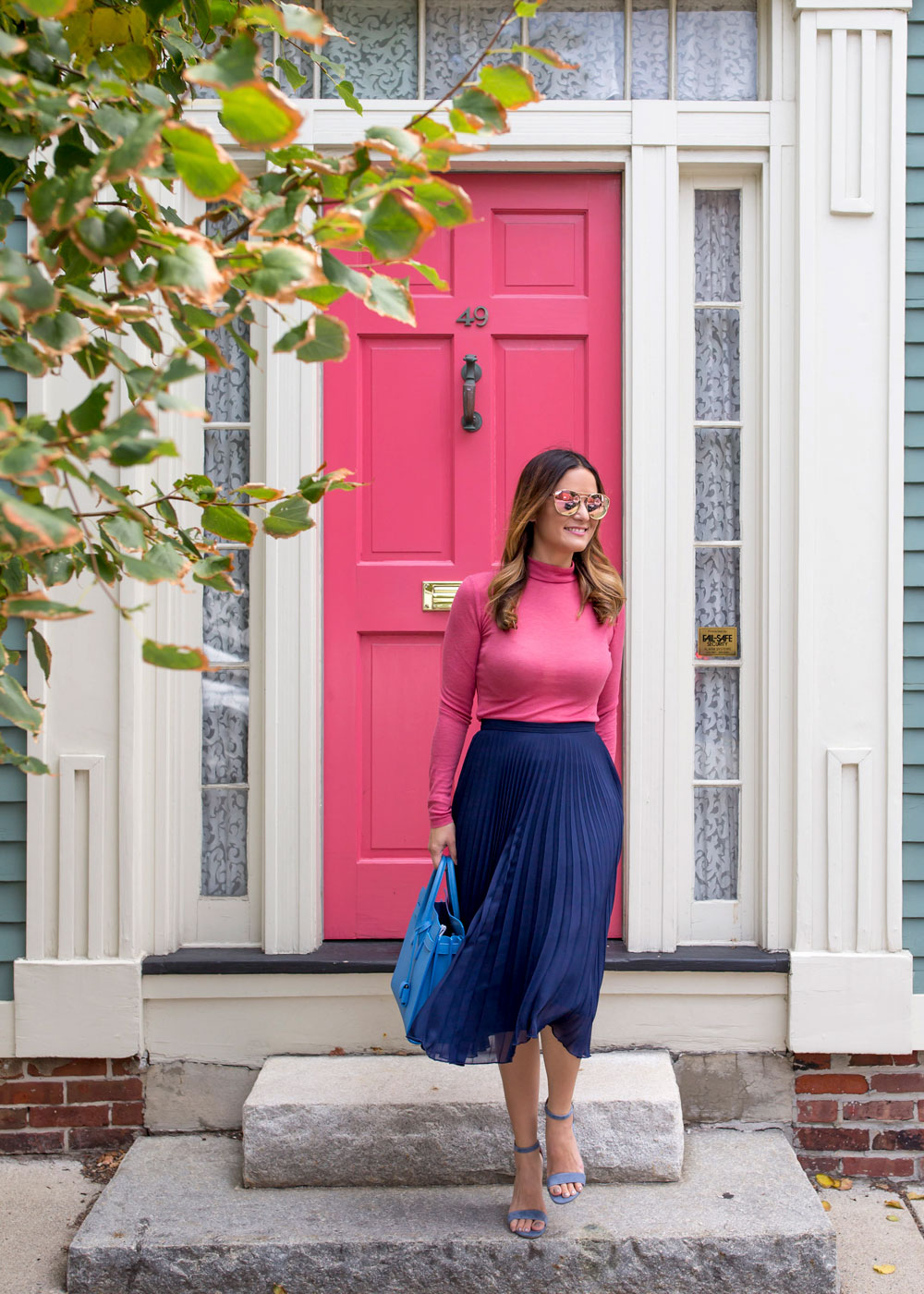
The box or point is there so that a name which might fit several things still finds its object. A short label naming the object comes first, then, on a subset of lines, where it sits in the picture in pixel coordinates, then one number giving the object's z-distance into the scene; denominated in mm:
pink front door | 3240
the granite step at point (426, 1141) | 2752
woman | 2422
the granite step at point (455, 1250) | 2484
